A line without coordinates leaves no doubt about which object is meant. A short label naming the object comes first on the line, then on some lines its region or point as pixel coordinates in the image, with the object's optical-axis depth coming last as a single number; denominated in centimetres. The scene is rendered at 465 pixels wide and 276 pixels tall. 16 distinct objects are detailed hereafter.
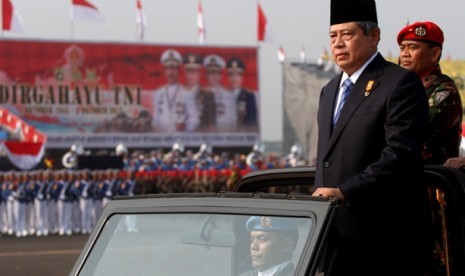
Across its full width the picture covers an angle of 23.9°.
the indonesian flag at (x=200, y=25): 6062
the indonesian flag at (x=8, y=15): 5275
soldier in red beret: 487
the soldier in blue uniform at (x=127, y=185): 2900
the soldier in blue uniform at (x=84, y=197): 2781
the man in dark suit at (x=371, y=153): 365
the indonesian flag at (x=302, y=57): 6844
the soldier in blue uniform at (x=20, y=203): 2691
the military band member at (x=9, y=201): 2697
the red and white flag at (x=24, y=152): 2961
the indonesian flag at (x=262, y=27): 5750
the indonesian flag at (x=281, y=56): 6788
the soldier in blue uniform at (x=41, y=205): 2750
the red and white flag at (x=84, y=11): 5044
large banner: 5688
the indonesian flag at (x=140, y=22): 5881
